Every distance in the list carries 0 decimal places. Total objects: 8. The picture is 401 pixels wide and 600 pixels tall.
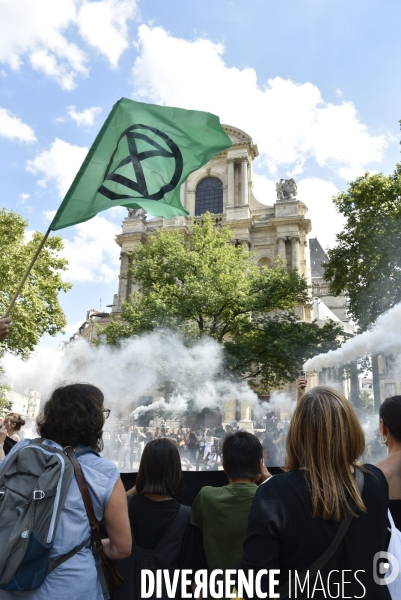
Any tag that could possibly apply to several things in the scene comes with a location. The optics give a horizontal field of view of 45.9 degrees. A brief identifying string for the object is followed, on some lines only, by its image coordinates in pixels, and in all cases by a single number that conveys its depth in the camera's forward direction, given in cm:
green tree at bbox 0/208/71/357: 2202
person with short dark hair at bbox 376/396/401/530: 254
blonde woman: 166
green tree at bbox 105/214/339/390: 2328
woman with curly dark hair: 193
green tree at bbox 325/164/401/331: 2059
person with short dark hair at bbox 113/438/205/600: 261
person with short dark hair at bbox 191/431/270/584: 266
